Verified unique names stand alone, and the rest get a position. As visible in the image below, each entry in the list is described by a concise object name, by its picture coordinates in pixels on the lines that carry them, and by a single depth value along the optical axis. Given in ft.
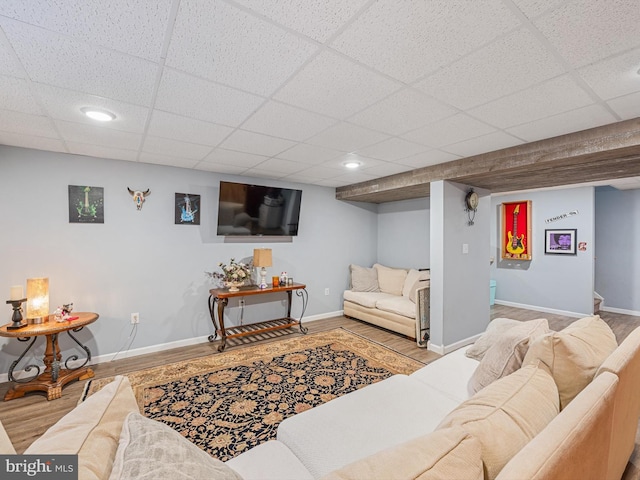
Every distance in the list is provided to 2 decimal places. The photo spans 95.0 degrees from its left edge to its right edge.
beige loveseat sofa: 13.06
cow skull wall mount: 11.68
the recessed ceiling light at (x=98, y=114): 6.89
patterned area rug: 7.16
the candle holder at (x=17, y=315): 8.79
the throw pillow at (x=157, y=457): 2.21
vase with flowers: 12.92
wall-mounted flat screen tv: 13.26
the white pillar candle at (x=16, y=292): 8.82
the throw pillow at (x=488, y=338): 6.87
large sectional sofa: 2.38
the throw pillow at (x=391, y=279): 16.40
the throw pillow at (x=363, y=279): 17.21
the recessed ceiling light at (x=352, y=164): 11.64
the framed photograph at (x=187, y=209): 12.70
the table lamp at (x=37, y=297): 9.11
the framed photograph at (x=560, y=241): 17.79
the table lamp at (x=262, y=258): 13.71
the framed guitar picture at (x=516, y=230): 19.74
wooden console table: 12.30
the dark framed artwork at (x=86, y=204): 10.65
